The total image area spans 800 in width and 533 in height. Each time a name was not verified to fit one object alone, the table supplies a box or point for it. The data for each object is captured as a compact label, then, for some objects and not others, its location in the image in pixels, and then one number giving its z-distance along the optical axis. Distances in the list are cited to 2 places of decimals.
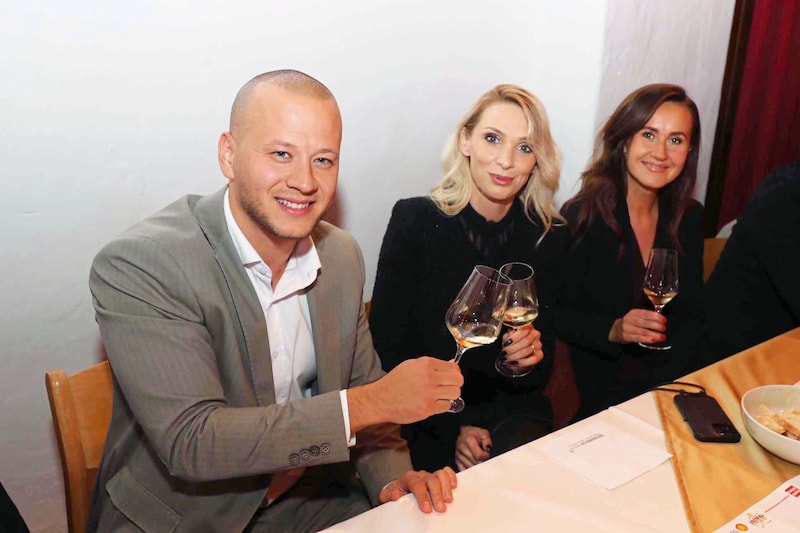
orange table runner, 1.30
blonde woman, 2.24
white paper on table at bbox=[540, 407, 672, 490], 1.37
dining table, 1.23
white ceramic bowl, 1.40
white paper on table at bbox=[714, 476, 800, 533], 1.25
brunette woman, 2.49
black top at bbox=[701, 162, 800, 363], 2.17
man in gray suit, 1.32
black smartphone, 1.49
